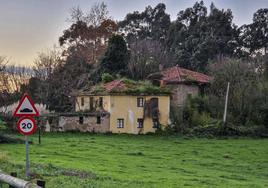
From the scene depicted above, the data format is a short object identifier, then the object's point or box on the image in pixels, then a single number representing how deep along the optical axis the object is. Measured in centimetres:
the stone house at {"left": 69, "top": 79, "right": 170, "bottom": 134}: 5394
